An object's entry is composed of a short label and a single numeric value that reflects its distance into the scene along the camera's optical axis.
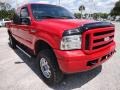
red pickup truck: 1.70
